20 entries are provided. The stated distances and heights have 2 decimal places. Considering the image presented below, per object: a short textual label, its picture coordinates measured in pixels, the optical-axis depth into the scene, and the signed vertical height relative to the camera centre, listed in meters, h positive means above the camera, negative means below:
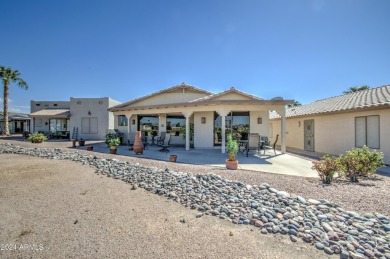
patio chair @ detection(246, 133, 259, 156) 10.71 -0.62
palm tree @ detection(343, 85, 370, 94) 22.98 +5.28
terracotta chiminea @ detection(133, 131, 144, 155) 11.12 -0.88
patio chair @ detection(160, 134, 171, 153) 12.16 -1.16
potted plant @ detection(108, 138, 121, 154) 12.43 -0.78
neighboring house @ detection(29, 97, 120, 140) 23.06 +1.68
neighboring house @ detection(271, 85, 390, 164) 9.18 +0.45
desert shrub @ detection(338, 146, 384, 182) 5.86 -1.01
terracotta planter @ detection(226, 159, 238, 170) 7.28 -1.29
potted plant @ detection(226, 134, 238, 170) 7.29 -1.00
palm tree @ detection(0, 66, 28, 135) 26.39 +7.34
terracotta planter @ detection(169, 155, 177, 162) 8.98 -1.26
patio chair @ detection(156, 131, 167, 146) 13.06 -0.62
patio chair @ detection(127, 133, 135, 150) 16.57 -0.62
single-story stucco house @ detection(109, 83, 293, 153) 11.92 +1.27
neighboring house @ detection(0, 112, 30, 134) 33.31 +1.63
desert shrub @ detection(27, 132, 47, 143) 15.97 -0.59
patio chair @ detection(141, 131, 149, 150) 16.78 -0.62
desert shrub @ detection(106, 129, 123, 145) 15.15 -0.25
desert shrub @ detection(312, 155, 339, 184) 5.52 -1.09
